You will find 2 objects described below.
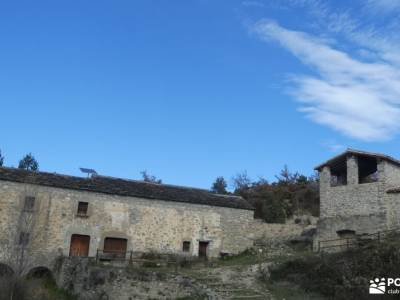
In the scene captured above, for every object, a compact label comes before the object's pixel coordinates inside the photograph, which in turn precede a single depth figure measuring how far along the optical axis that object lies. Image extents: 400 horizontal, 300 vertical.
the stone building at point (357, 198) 25.41
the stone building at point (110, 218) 27.27
